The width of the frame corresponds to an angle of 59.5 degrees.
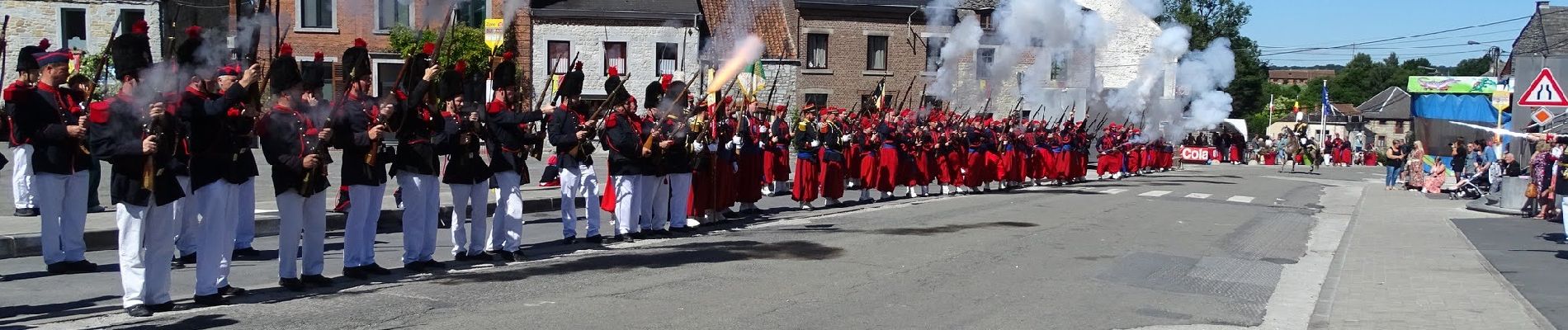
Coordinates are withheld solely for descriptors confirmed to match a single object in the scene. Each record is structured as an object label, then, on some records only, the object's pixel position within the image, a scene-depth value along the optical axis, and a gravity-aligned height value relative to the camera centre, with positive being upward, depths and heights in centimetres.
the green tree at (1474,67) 14450 +423
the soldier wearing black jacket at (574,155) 1246 -62
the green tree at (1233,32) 8569 +443
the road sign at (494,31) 1244 +53
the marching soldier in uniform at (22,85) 929 -4
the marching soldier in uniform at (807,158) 1906 -92
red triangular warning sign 1842 +19
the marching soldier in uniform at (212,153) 812 -43
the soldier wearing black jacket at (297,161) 889 -50
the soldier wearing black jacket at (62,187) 985 -79
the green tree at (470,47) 3841 +114
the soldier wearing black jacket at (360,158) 942 -51
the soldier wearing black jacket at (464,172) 1080 -68
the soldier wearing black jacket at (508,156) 1134 -57
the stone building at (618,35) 4291 +173
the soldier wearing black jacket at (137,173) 784 -53
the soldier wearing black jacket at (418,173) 1026 -66
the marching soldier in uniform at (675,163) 1377 -74
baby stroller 2844 -172
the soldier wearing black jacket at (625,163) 1306 -70
